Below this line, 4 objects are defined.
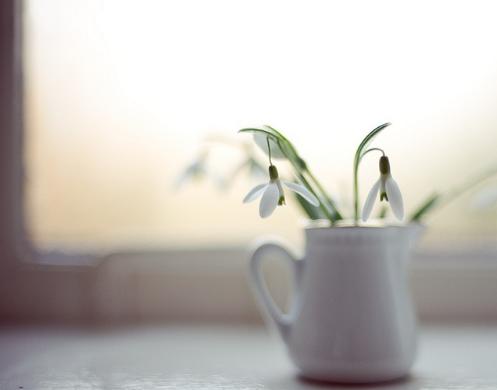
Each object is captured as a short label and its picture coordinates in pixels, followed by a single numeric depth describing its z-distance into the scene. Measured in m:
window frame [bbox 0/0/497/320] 0.90
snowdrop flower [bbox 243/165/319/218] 0.55
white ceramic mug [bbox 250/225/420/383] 0.57
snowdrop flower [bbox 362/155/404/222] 0.54
